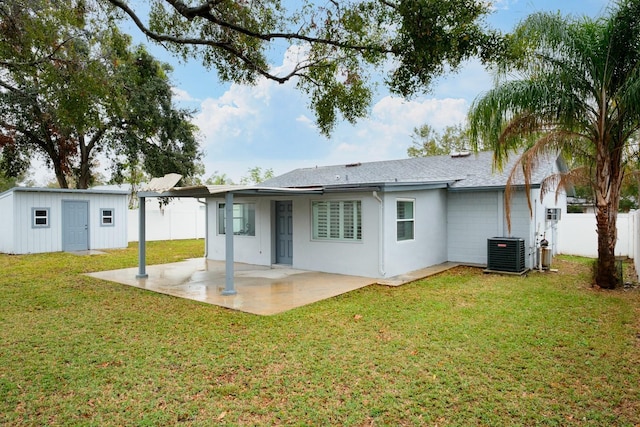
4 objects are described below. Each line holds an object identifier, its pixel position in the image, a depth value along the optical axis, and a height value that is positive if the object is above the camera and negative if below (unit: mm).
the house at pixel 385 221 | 9859 -196
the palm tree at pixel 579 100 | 7926 +2312
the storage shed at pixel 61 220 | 15352 -103
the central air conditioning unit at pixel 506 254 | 10413 -1067
